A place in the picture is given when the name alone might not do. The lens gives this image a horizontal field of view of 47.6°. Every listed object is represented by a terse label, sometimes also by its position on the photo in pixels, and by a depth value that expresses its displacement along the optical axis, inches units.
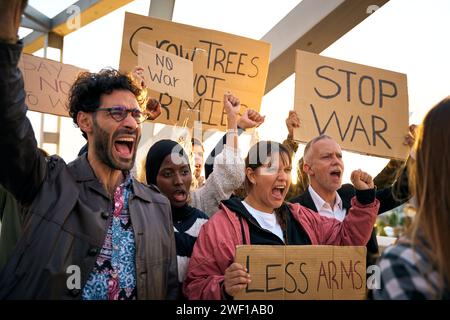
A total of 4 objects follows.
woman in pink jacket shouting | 79.0
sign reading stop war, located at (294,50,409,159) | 113.4
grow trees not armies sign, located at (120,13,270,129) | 124.6
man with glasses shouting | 60.6
